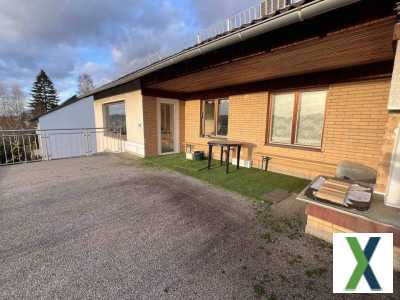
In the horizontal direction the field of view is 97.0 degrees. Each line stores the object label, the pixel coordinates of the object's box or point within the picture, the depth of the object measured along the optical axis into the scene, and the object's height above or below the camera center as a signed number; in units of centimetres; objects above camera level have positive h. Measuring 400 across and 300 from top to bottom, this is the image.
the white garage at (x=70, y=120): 1126 +11
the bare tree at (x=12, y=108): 2044 +160
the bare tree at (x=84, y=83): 2612 +568
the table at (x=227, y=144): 434 -52
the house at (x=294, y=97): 178 +67
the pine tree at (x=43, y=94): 2859 +440
